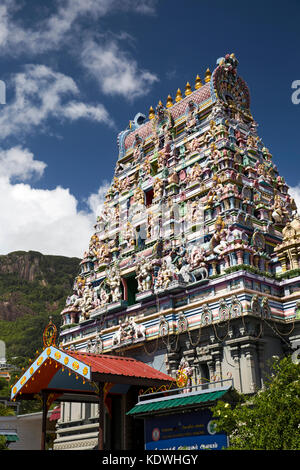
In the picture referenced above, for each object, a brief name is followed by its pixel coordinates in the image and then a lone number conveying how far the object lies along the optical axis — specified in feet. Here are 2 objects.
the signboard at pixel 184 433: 58.23
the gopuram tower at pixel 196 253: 84.94
